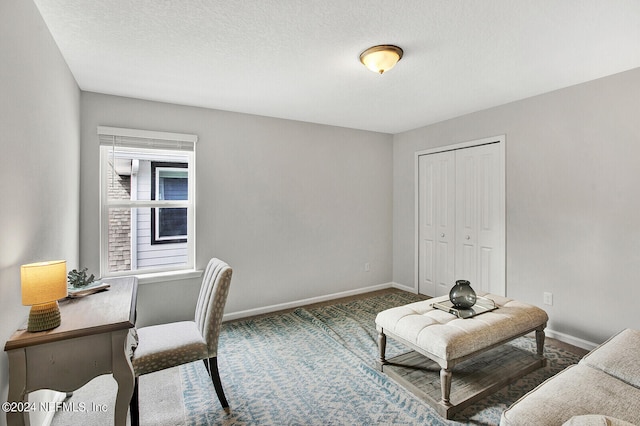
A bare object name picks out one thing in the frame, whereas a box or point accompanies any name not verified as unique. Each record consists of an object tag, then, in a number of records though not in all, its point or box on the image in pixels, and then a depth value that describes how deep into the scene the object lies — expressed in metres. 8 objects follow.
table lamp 1.36
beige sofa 1.36
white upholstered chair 1.85
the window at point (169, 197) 3.40
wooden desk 1.32
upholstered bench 1.99
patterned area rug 1.98
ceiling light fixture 2.18
